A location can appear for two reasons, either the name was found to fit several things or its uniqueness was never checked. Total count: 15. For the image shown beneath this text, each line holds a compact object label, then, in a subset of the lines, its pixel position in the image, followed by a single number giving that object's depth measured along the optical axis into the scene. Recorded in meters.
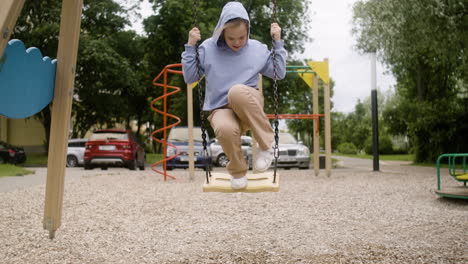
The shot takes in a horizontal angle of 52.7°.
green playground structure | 7.77
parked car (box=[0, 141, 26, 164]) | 20.77
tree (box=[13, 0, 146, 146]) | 20.73
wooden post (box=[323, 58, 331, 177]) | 11.54
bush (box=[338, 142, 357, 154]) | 42.09
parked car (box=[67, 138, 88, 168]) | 19.92
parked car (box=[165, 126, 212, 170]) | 14.25
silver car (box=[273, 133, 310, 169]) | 15.52
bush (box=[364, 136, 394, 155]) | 35.19
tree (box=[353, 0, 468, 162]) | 12.68
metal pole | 14.72
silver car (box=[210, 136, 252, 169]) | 17.02
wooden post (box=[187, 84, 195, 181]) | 10.70
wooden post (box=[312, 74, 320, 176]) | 12.08
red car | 15.79
